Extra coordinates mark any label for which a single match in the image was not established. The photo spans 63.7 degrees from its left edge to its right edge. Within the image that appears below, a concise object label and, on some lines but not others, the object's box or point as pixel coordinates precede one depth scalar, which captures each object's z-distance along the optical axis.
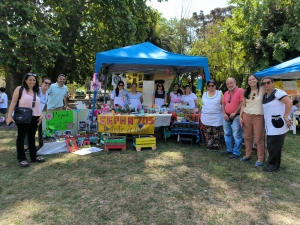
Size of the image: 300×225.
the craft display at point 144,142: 4.65
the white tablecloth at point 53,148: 4.36
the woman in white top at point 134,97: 5.77
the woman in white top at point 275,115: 3.24
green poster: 4.75
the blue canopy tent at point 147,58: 5.04
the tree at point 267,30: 10.62
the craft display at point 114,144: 4.56
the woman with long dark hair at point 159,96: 6.16
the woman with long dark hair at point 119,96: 5.76
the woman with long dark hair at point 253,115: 3.57
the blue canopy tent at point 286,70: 6.29
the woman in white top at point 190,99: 6.00
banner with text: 4.89
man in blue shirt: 4.69
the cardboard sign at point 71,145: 4.53
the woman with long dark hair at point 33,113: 3.46
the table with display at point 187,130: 4.99
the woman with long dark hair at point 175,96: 6.00
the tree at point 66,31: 7.87
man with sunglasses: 4.02
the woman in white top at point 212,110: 4.38
